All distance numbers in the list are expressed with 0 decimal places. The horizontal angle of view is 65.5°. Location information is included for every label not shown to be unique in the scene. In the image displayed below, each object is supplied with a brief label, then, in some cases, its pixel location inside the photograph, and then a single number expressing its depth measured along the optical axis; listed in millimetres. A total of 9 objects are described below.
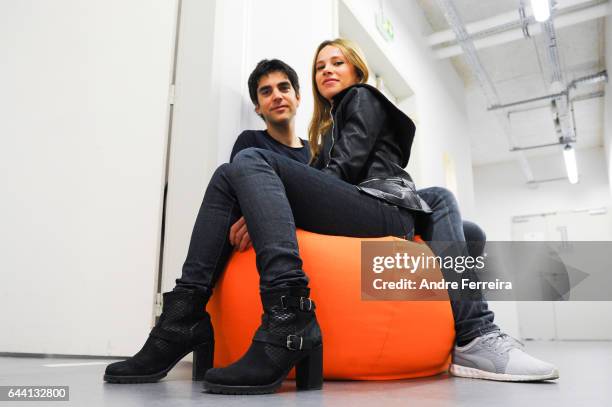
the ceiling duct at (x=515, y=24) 4641
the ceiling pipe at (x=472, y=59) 4270
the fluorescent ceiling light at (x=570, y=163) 6794
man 1281
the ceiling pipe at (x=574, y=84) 5812
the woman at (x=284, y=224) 1059
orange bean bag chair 1269
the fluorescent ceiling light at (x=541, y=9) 3537
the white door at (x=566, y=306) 7246
